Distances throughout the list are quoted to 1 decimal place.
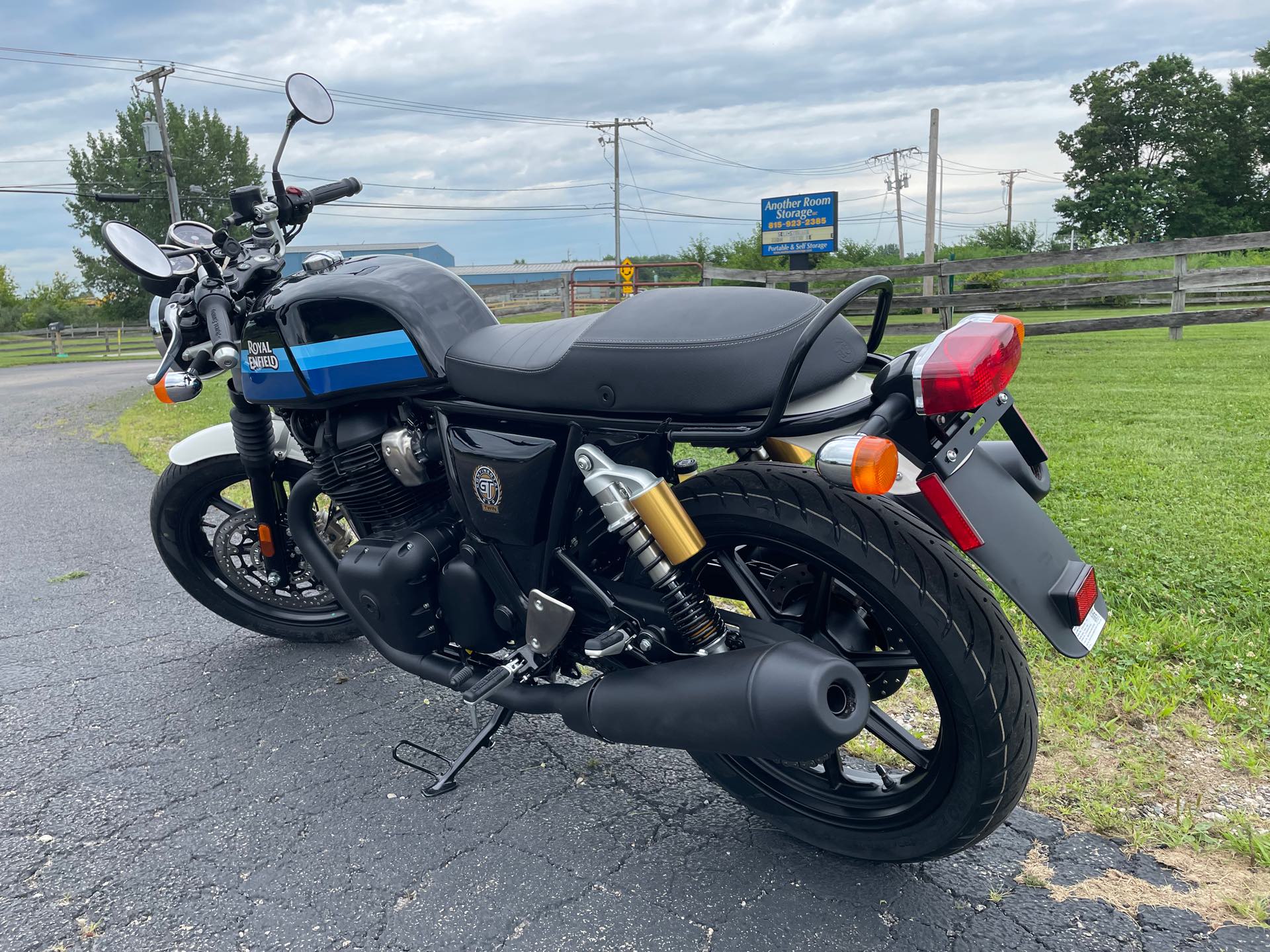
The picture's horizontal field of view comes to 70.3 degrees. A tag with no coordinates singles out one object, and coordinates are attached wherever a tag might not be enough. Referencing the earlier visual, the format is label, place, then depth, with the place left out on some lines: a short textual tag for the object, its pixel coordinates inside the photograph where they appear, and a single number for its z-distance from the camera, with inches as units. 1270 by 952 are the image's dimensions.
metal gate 663.8
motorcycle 68.7
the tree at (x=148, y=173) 1752.1
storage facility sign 861.2
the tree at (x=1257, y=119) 1609.3
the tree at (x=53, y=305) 1941.4
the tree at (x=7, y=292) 2311.8
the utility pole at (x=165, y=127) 1355.8
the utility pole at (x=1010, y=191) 2513.5
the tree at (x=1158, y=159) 1649.9
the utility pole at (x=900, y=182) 2001.7
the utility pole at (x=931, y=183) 1219.9
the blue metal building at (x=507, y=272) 2682.1
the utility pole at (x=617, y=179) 1947.6
